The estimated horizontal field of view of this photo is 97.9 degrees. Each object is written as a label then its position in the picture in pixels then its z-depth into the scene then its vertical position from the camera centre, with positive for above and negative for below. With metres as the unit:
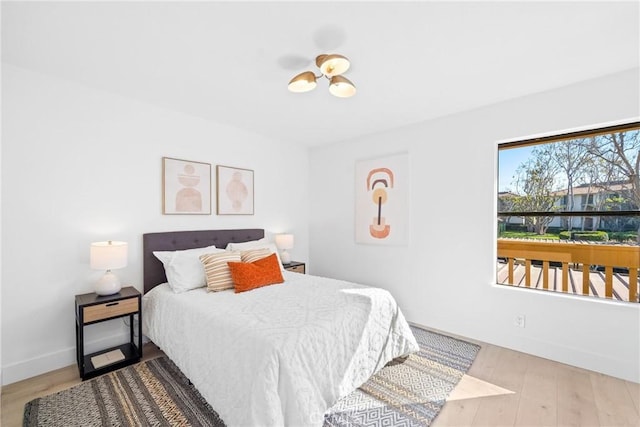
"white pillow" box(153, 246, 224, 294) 2.55 -0.54
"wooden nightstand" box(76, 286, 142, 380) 2.19 -0.86
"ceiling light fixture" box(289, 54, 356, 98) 1.87 +0.96
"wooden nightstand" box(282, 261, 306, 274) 3.74 -0.74
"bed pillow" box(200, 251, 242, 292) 2.54 -0.55
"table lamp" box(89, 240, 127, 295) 2.26 -0.40
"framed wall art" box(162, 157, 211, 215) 3.00 +0.28
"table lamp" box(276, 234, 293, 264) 3.87 -0.43
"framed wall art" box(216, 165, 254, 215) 3.45 +0.28
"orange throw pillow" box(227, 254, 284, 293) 2.53 -0.58
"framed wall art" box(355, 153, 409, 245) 3.51 +0.17
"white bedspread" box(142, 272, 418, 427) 1.51 -0.87
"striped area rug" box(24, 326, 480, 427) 1.79 -1.33
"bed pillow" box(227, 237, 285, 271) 3.28 -0.40
